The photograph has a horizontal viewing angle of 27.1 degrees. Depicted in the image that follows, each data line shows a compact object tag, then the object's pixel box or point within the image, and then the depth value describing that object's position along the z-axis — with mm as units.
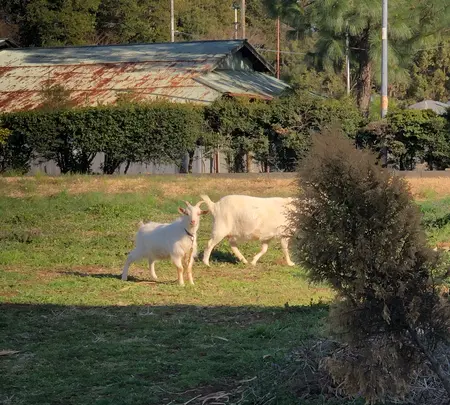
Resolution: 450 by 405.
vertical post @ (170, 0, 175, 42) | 58188
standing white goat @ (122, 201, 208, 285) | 13242
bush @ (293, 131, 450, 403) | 5766
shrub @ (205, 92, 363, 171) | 29438
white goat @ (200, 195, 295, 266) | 15586
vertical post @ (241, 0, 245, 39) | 57341
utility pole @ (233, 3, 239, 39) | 64062
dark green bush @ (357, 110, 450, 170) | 28422
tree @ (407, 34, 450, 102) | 69062
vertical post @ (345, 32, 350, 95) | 36094
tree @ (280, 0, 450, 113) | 34062
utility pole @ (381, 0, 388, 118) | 30923
